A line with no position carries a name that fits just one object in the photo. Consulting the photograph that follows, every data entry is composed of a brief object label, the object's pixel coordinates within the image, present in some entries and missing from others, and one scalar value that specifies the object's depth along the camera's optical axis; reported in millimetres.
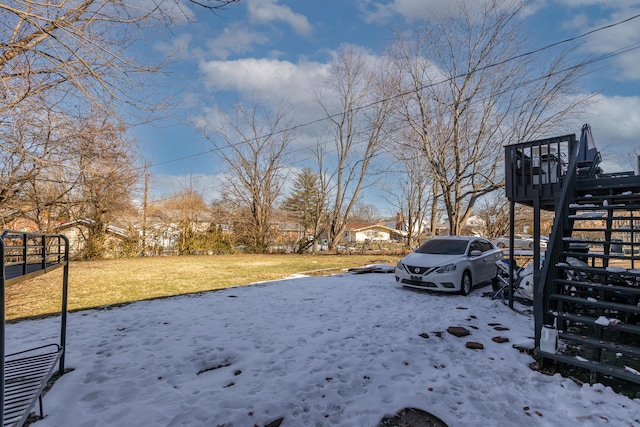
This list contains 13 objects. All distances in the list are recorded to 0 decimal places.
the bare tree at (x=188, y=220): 19266
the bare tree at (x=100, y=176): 6754
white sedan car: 7152
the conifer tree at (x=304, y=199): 33400
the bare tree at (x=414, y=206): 27544
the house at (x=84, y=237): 16531
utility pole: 18188
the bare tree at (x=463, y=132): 15555
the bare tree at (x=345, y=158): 22000
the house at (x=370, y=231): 56962
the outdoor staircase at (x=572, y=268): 3422
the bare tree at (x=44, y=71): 3938
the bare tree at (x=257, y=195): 22359
